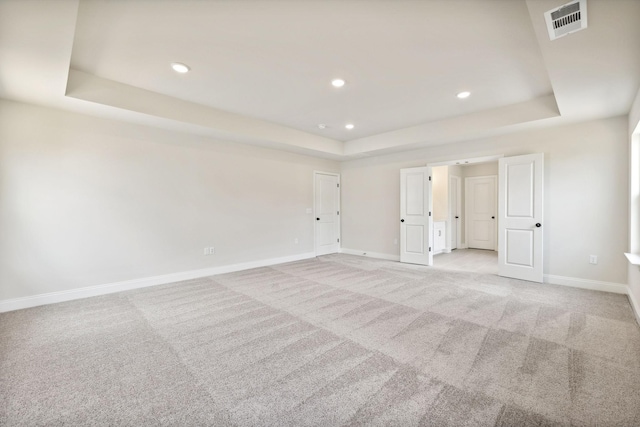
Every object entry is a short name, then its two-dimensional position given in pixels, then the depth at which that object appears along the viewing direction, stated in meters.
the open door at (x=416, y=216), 5.71
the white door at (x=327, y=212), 6.89
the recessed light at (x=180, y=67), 2.96
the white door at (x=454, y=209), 7.78
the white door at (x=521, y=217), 4.32
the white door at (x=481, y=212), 7.82
